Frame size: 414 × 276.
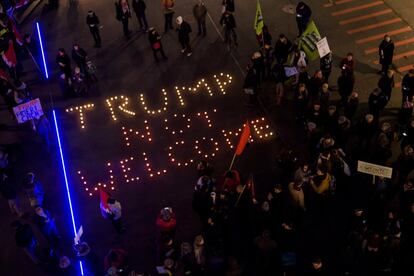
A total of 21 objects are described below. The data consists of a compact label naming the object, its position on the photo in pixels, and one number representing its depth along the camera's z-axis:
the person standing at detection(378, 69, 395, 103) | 13.65
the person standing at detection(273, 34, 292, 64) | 15.08
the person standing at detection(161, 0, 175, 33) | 17.89
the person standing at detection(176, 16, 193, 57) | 16.72
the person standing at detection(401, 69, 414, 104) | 13.56
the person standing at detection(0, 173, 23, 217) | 12.75
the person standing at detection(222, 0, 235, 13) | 16.95
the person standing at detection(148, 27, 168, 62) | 16.55
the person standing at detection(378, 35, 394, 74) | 14.82
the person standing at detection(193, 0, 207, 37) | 17.62
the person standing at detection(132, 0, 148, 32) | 18.02
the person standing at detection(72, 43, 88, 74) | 16.14
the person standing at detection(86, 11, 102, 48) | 17.50
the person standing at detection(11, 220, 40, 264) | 11.38
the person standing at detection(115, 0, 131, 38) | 17.95
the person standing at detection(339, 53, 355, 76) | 14.02
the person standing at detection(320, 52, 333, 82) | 14.49
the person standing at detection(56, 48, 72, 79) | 15.82
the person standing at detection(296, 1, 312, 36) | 16.88
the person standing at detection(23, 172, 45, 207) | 12.60
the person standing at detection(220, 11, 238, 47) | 16.83
